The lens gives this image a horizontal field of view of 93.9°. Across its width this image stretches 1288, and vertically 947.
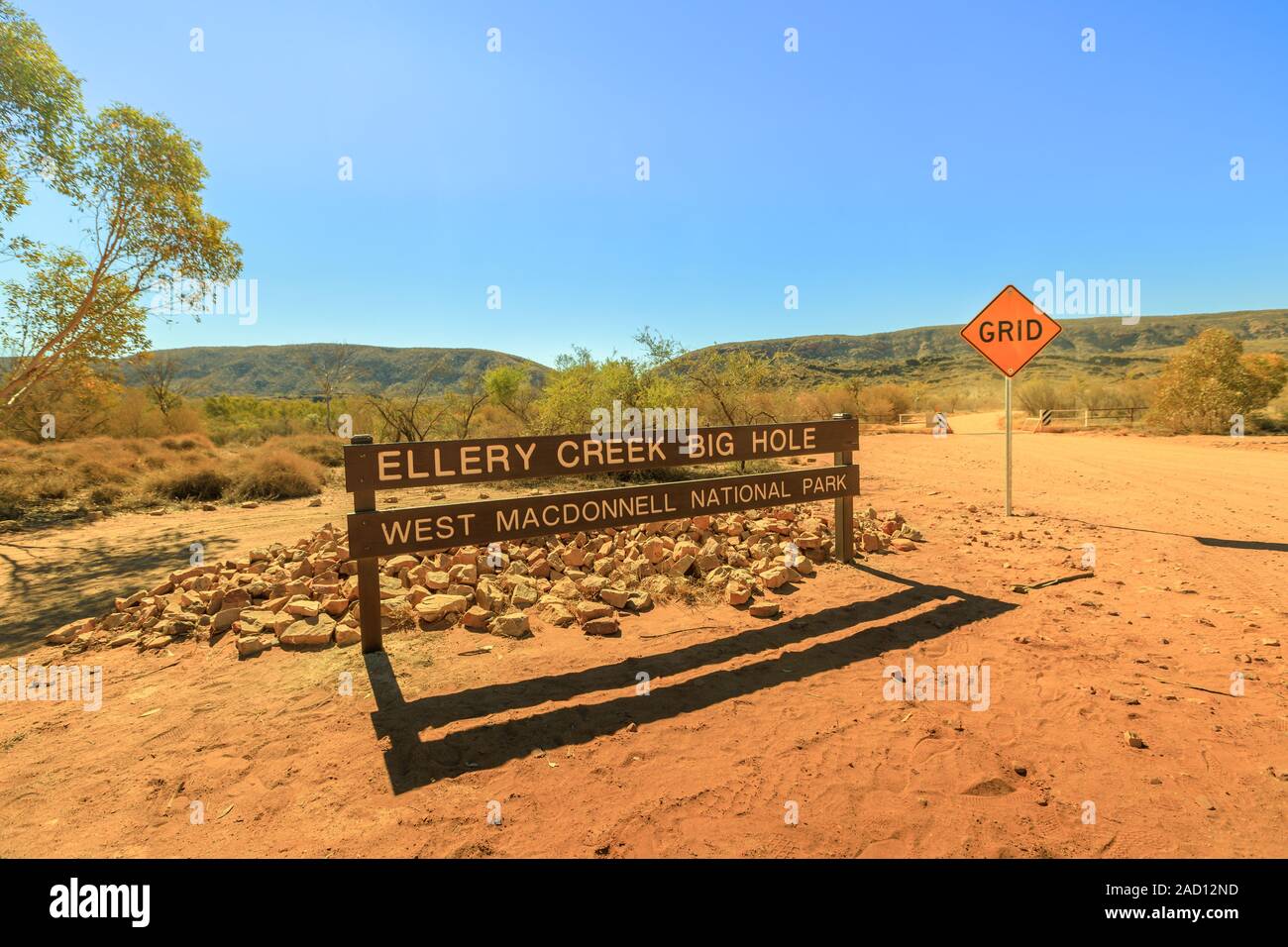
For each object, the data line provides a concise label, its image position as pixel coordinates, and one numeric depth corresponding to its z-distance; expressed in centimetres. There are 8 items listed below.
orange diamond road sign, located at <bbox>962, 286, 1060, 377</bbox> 841
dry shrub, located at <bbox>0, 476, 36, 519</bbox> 1145
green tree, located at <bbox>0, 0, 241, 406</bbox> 979
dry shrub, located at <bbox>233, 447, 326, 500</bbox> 1264
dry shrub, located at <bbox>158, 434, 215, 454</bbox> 1946
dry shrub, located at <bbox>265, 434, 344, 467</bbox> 1866
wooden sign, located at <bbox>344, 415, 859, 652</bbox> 414
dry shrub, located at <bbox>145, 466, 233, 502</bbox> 1284
